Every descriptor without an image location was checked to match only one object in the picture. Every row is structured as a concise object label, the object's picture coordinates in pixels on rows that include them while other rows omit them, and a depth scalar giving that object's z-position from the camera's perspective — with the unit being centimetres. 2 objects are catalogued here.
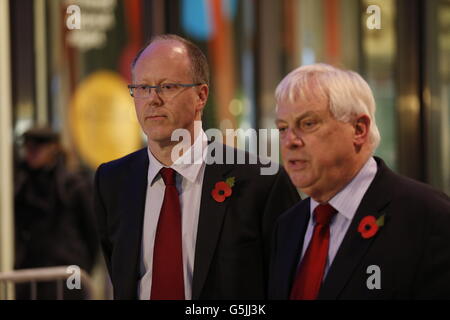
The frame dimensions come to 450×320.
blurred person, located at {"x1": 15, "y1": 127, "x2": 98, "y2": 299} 961
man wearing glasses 430
